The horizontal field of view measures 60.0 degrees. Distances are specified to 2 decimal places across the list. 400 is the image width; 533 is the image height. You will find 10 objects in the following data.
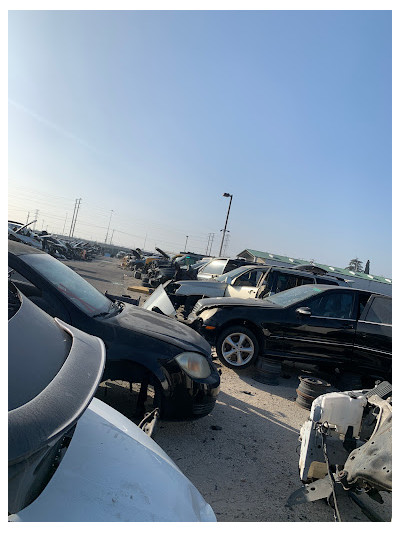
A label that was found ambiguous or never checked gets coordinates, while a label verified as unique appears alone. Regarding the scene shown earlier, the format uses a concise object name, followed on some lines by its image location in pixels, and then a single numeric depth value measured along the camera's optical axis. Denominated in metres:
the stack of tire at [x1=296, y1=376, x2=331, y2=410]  4.66
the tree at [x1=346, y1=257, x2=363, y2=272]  87.37
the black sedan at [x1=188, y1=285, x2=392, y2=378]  5.73
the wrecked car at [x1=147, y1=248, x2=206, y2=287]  12.22
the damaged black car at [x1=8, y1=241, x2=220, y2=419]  3.21
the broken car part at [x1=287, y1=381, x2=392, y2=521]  2.24
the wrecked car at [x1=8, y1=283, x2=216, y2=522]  1.13
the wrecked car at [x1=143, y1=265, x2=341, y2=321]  8.52
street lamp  26.50
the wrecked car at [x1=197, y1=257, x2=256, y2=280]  11.75
